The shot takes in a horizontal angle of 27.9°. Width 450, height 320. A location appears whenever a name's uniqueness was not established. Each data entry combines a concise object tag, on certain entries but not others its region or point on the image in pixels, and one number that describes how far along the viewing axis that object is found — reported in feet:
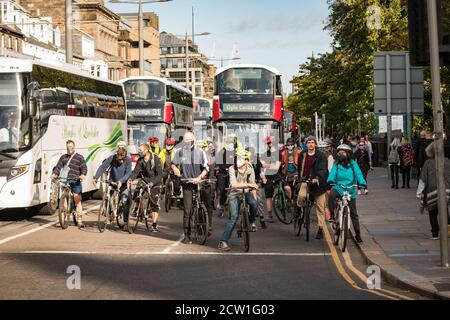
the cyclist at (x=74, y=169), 60.59
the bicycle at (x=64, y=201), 60.49
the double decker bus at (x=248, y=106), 93.45
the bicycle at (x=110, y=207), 58.70
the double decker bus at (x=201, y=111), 193.54
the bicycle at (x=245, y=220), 47.39
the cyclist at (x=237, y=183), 47.42
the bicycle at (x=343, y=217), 47.78
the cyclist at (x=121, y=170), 58.65
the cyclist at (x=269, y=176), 65.16
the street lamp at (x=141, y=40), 150.90
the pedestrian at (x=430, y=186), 48.67
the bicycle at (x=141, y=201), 59.41
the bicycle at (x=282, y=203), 63.82
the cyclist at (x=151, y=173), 59.16
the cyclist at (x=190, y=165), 50.88
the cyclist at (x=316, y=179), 54.03
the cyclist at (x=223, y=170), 69.87
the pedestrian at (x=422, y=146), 82.79
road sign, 92.43
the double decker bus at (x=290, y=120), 173.98
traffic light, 37.55
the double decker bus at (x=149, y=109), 118.01
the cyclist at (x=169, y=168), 78.89
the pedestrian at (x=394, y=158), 100.37
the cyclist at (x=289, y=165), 63.21
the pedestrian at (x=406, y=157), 97.50
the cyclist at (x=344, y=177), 49.16
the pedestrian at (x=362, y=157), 96.58
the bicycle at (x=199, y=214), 50.57
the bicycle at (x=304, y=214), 53.83
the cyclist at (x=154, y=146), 76.89
